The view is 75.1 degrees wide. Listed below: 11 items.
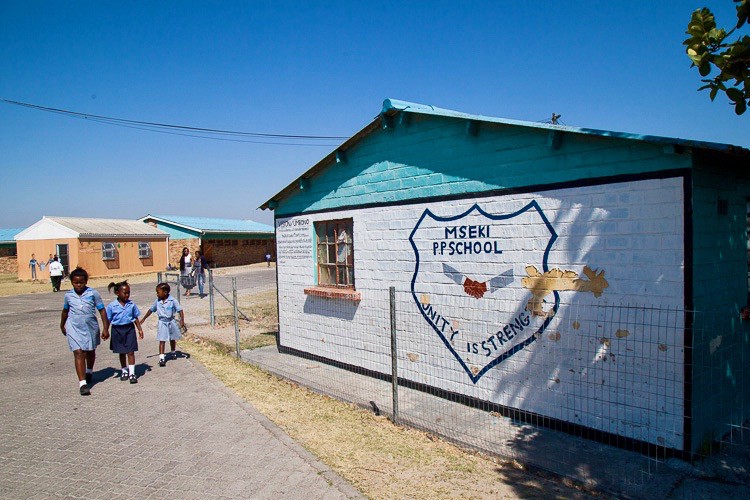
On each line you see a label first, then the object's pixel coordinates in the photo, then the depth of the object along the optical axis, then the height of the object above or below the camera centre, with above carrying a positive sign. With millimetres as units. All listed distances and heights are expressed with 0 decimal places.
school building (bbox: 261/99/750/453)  4453 -432
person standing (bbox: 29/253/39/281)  30047 -1434
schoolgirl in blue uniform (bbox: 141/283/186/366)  8523 -1381
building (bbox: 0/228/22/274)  38062 -1012
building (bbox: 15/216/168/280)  28984 -293
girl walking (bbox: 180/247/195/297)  18406 -1327
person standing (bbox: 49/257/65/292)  23344 -1556
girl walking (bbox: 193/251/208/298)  18688 -1311
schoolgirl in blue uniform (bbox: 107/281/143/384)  7488 -1364
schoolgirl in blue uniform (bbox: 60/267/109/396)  6789 -1120
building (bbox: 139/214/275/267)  35219 -106
